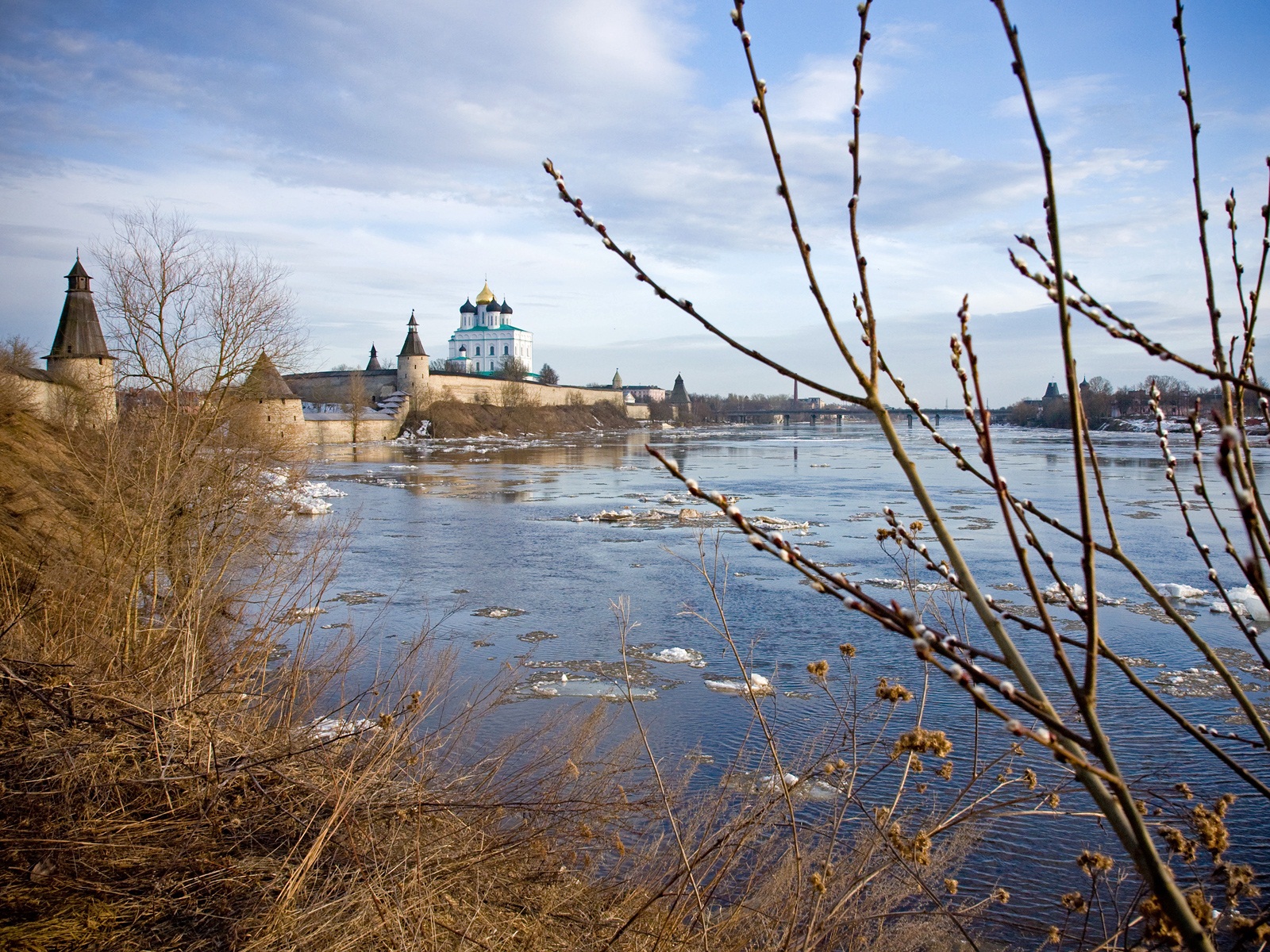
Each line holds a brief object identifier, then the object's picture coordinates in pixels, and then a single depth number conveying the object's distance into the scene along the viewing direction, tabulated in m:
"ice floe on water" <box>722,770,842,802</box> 4.82
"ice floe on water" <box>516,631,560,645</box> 8.64
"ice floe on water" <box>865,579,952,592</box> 10.23
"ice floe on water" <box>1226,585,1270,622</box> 8.83
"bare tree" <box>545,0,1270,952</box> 0.84
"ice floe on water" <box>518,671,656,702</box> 6.88
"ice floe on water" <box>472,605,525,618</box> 9.64
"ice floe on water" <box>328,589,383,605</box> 10.16
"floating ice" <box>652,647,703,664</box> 7.99
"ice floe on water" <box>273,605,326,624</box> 6.00
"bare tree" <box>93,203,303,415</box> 10.84
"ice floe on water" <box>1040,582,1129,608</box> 9.40
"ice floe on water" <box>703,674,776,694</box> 6.66
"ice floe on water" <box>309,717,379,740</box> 3.79
